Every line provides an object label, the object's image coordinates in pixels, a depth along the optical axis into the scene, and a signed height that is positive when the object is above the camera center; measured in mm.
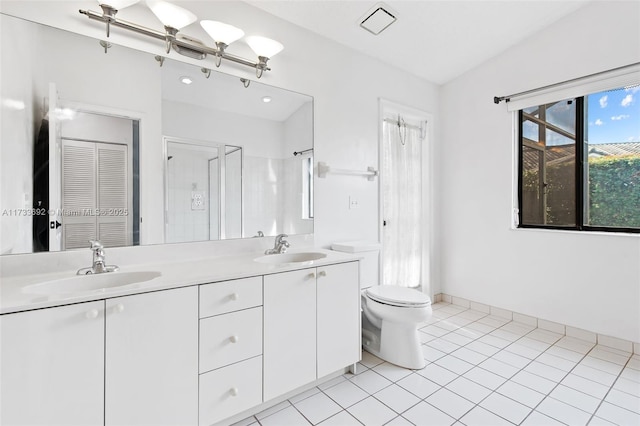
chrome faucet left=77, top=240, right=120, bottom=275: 1317 -237
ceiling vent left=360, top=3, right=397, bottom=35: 2076 +1448
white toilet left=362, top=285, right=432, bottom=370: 1930 -782
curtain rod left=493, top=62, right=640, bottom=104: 2150 +1076
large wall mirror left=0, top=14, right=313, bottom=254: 1301 +354
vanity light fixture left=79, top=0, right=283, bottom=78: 1438 +1006
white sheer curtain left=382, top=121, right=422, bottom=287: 2902 +82
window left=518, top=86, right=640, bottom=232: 2242 +416
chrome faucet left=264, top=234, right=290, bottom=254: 1973 -232
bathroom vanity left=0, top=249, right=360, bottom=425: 977 -544
